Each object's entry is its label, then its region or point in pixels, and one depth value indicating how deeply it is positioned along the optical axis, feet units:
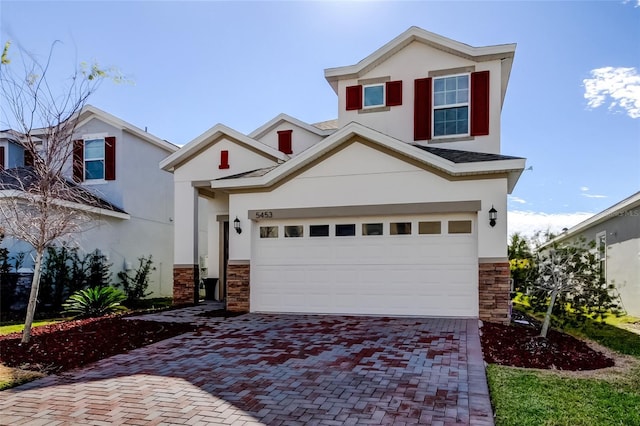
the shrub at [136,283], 51.78
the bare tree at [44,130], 26.12
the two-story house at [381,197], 33.63
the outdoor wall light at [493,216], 32.45
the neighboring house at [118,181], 52.75
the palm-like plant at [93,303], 38.93
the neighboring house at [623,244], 40.73
